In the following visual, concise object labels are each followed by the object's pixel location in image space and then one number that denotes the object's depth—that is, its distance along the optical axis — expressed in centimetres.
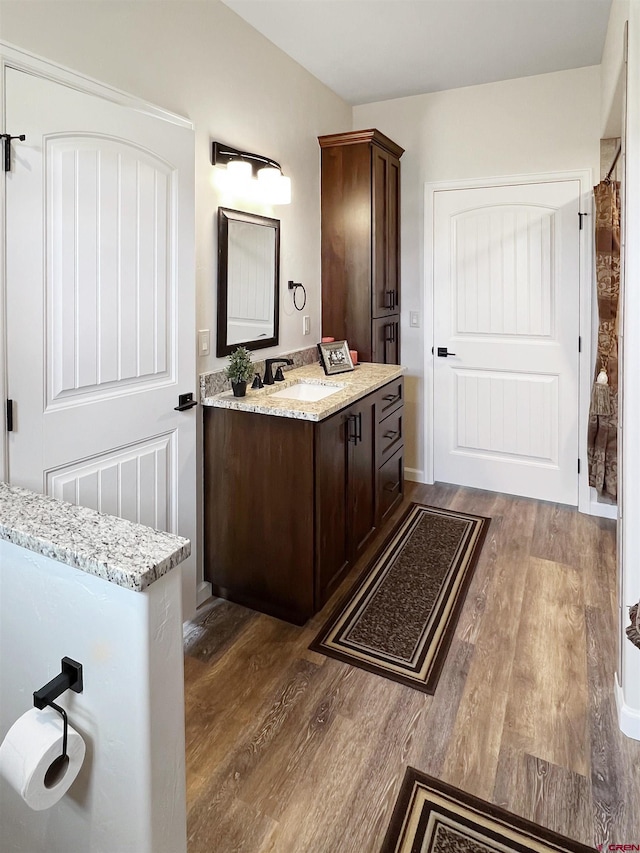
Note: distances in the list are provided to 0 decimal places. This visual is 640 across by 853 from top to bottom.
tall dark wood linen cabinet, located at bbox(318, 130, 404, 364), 344
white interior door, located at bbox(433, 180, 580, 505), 356
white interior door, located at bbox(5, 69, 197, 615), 165
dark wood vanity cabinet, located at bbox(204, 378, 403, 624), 236
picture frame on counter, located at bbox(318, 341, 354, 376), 322
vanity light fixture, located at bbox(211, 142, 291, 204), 253
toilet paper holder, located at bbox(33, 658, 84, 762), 103
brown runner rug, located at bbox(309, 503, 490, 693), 220
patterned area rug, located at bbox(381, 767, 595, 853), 142
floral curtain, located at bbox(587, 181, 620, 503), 308
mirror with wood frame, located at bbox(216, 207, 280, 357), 259
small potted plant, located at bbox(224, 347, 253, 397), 252
